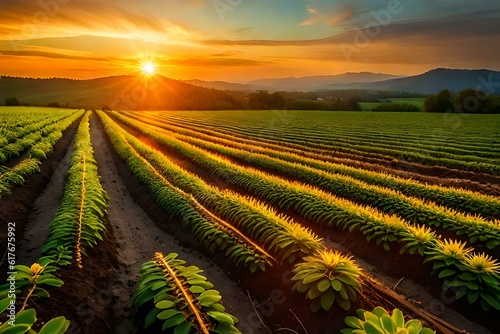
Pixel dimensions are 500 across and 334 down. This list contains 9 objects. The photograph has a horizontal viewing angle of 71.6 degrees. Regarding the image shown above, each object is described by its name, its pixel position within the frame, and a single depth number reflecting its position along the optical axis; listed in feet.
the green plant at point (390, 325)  10.57
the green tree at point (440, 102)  292.40
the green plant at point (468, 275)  16.92
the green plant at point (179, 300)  12.18
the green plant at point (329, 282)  14.19
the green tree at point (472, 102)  269.07
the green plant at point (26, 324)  9.25
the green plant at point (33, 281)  13.10
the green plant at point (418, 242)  21.17
